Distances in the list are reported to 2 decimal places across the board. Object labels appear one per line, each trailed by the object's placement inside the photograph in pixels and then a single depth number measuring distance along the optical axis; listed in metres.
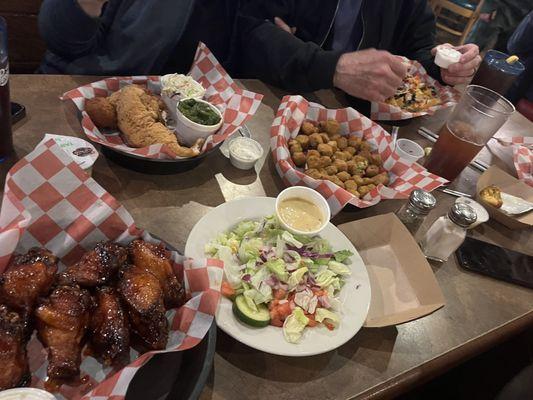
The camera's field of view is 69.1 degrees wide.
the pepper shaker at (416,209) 0.56
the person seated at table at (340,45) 0.79
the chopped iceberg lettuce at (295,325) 0.41
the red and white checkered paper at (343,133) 0.58
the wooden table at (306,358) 0.41
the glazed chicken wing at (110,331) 0.35
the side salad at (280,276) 0.42
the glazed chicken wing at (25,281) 0.35
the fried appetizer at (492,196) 0.69
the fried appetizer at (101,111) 0.58
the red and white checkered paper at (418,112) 0.83
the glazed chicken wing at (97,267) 0.38
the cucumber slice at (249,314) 0.40
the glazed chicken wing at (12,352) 0.30
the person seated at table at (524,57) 1.50
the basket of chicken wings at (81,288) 0.33
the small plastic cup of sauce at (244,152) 0.62
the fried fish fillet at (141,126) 0.58
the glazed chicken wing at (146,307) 0.36
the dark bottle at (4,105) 0.42
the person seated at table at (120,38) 0.67
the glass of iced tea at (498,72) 0.87
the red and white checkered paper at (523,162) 0.80
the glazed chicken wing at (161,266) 0.39
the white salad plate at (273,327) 0.39
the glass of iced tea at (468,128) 0.70
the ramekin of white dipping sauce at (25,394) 0.26
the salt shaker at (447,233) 0.54
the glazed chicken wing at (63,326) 0.33
